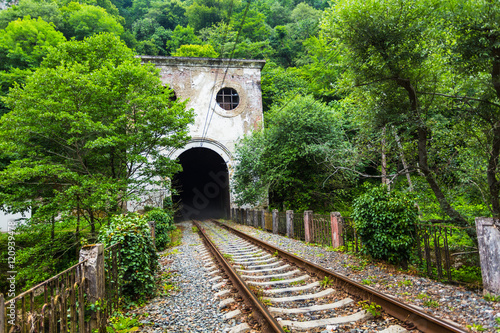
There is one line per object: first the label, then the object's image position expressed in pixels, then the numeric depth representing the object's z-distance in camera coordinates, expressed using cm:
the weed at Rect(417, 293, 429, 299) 461
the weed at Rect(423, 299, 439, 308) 424
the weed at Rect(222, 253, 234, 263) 790
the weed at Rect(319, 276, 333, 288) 536
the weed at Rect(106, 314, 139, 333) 403
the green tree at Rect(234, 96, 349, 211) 1572
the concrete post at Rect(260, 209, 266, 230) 1545
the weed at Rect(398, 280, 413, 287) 526
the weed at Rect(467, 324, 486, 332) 345
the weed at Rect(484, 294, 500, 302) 433
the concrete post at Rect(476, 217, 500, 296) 450
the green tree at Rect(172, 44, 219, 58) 3031
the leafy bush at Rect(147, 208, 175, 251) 1131
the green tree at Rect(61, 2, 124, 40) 2556
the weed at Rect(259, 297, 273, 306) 447
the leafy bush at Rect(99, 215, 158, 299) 522
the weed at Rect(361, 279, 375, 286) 541
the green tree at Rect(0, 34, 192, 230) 888
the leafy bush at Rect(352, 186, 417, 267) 632
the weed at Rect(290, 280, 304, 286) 567
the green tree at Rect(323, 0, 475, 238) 632
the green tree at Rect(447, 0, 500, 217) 502
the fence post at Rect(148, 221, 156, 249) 982
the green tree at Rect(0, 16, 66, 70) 2047
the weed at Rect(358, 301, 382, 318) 398
